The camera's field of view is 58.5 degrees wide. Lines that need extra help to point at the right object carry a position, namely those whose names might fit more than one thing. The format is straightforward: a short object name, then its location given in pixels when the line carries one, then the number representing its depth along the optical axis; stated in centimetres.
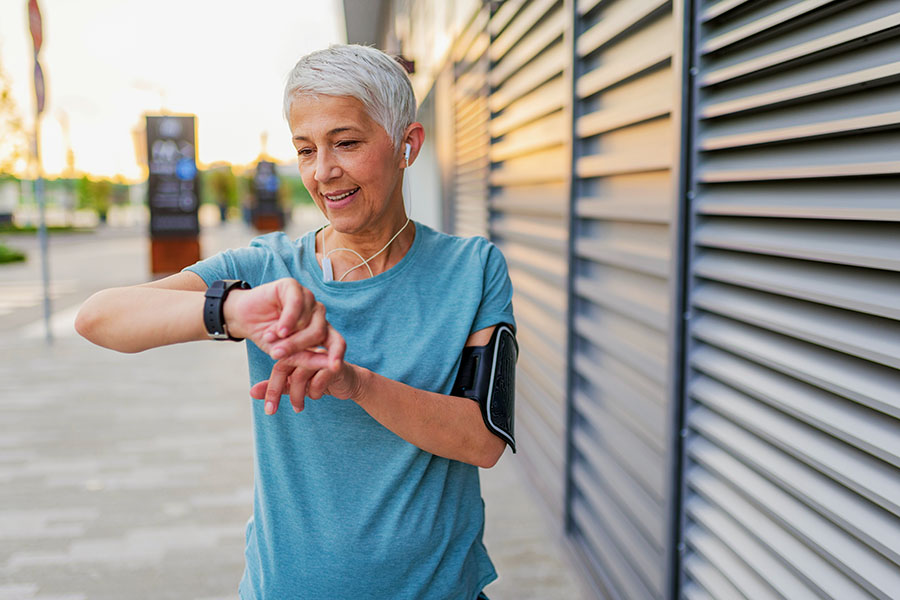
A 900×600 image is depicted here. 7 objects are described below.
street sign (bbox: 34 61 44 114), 863
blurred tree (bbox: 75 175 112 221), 4634
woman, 130
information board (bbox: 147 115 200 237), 1356
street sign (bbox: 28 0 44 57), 836
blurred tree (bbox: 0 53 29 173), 2169
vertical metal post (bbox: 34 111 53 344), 865
